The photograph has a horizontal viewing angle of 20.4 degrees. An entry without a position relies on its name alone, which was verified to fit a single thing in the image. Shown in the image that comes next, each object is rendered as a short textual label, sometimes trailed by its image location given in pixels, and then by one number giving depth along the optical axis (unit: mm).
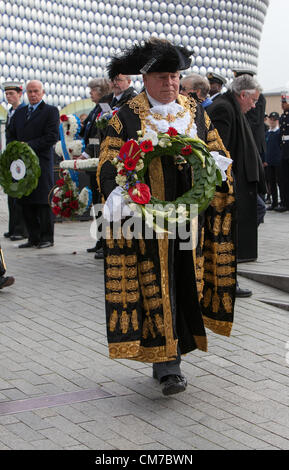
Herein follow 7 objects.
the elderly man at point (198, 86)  7617
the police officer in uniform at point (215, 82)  8764
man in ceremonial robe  4457
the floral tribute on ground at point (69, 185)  10023
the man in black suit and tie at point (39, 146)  10102
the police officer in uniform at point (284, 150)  15000
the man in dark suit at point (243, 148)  6949
